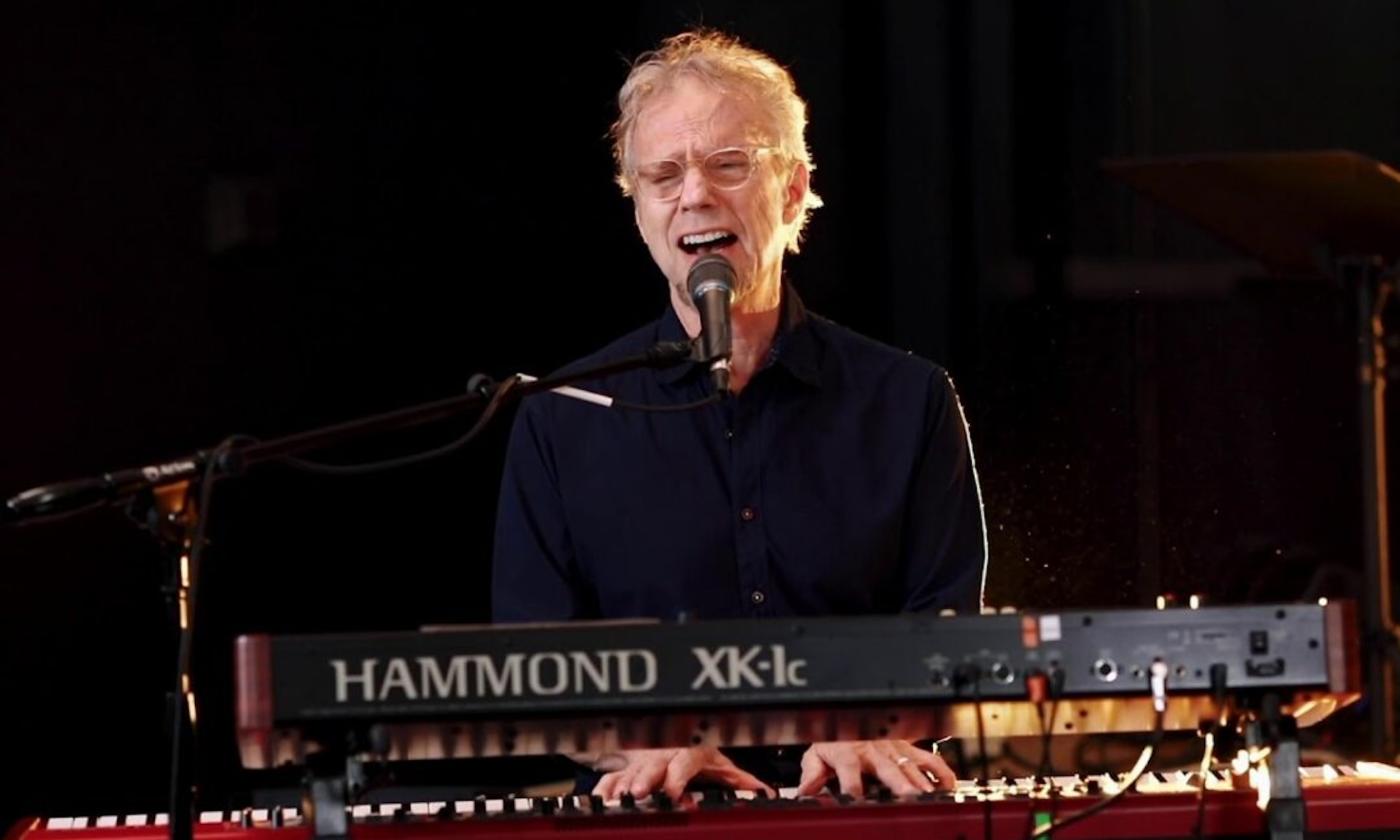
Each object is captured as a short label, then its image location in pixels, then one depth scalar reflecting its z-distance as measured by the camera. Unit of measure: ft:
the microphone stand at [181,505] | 17.07
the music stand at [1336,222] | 18.60
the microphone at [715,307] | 18.69
